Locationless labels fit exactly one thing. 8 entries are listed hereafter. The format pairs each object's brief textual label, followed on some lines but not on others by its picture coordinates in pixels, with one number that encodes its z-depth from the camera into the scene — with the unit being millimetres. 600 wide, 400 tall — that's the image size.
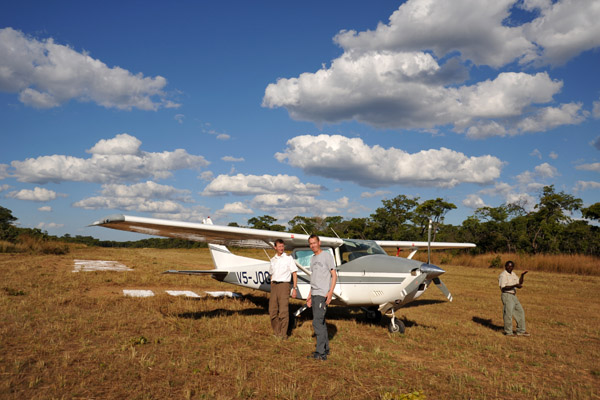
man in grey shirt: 5922
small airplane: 7574
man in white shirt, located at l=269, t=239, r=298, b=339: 7426
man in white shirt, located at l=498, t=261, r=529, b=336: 8117
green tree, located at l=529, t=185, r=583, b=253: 31531
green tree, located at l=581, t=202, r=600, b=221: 31372
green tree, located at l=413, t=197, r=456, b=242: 48281
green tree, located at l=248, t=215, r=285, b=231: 66094
